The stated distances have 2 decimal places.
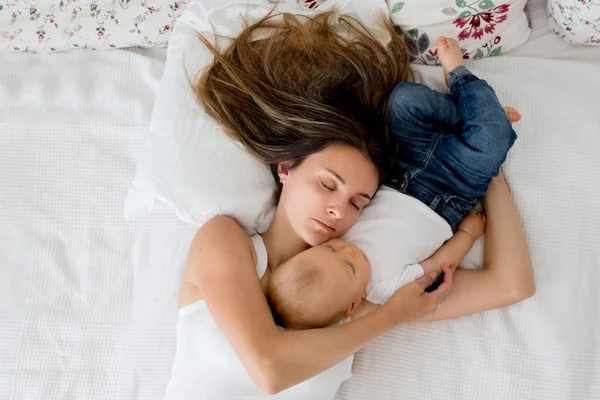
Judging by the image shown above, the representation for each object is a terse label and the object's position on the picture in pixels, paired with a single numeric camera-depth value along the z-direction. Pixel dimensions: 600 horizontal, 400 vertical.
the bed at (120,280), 1.56
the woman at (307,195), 1.36
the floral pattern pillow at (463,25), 1.65
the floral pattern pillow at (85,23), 1.86
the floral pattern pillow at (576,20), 1.64
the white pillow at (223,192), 1.52
